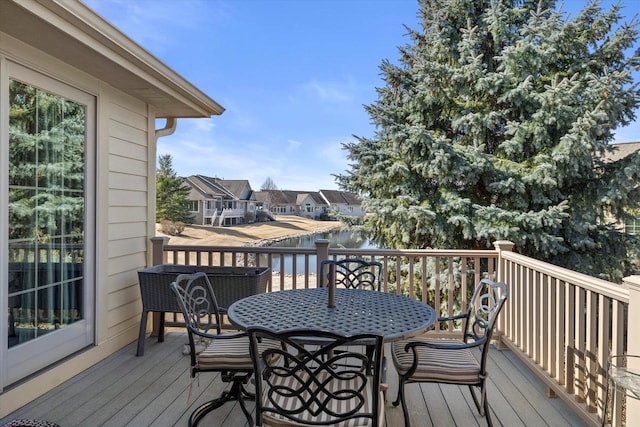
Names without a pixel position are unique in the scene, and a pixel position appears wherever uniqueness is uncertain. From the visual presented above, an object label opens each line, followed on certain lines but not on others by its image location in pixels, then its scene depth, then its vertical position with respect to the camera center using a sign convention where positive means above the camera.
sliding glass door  2.58 -0.08
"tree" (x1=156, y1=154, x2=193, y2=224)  20.03 +0.56
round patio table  1.99 -0.57
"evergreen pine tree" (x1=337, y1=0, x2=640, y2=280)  6.61 +1.34
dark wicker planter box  3.30 -0.62
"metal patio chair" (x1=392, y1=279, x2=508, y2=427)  2.07 -0.82
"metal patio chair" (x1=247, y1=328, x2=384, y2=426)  1.47 -0.73
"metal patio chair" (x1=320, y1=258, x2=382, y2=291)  3.30 -0.52
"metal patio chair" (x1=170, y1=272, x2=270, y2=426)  2.18 -0.80
